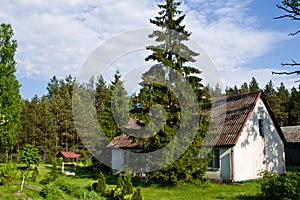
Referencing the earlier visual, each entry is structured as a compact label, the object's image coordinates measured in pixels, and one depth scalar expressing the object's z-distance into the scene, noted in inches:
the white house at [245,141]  775.1
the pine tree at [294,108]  2277.3
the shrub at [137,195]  469.1
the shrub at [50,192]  513.0
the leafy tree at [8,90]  1238.4
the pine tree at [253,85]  3021.2
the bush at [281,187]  430.2
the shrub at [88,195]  530.0
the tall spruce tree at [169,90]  668.7
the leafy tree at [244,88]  3115.7
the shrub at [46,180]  759.7
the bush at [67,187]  586.2
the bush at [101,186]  600.5
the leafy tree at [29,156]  1160.8
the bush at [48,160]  1597.6
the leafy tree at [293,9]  735.1
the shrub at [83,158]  1423.5
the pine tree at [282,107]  2234.3
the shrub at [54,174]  812.5
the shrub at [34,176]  773.6
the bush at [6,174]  607.5
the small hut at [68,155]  1131.2
